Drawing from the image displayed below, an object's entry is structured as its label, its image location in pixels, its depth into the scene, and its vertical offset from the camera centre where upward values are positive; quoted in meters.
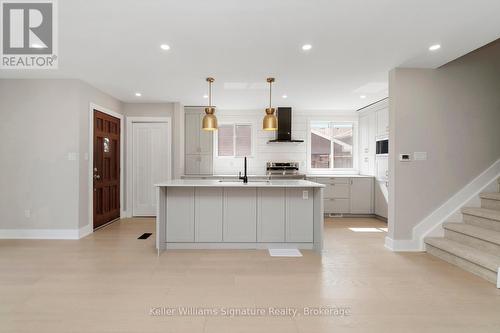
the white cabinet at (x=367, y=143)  6.12 +0.48
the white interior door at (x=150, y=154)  5.93 +0.18
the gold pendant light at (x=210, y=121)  3.83 +0.59
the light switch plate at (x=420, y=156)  3.82 +0.11
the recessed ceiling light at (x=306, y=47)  3.09 +1.35
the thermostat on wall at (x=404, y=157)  3.80 +0.10
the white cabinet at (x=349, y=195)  6.11 -0.72
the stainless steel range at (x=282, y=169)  6.42 -0.14
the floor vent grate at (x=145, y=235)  4.43 -1.23
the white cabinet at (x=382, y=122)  5.53 +0.87
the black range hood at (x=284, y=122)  6.43 +0.97
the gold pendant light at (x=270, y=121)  3.84 +0.59
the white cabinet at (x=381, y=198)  5.64 -0.73
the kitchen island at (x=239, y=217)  3.83 -0.77
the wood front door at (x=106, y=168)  4.94 -0.12
